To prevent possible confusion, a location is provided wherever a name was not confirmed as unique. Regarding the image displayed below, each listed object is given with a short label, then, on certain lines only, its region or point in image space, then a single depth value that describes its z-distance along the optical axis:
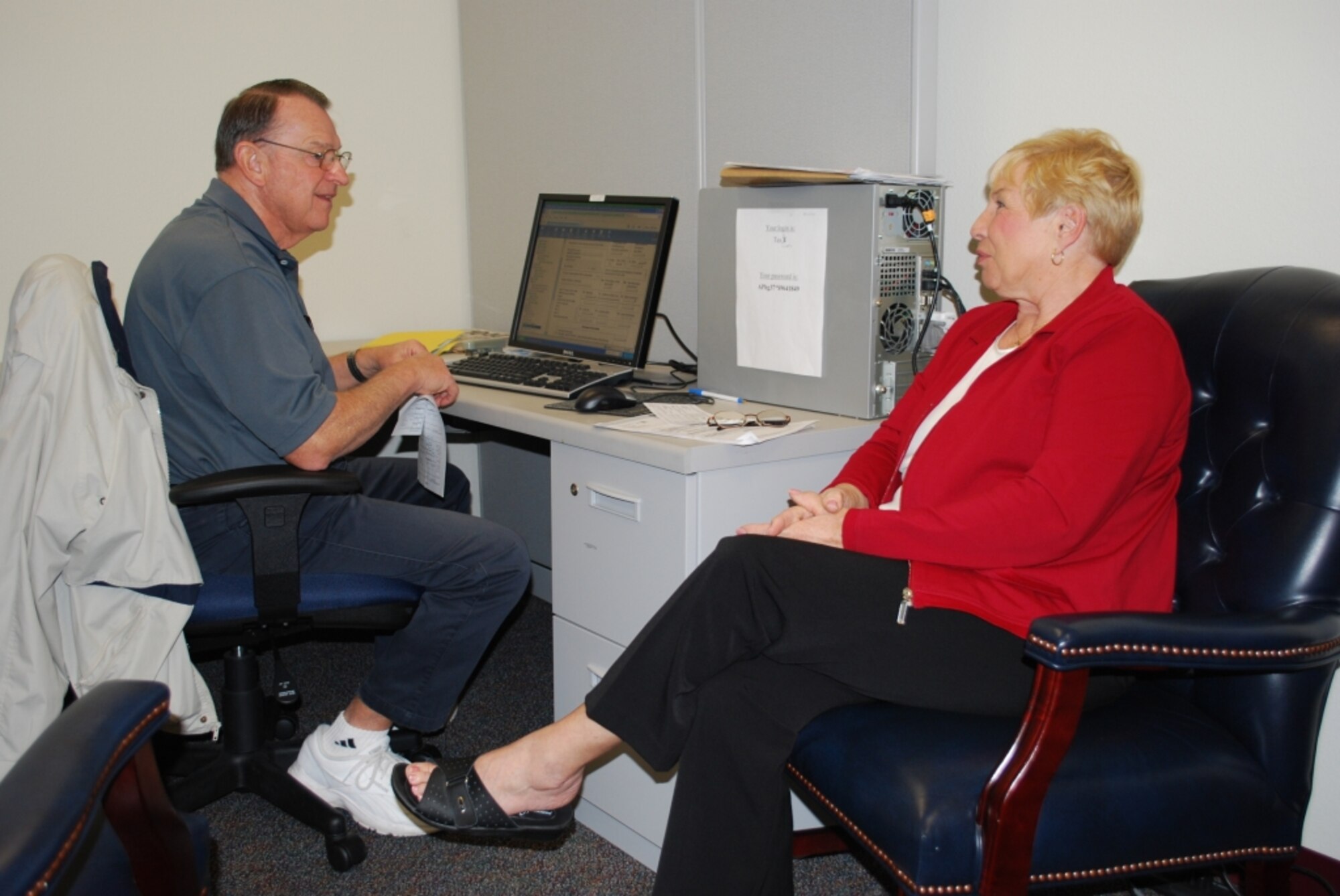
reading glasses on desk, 1.76
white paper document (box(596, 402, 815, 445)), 1.68
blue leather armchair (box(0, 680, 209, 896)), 0.80
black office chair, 1.69
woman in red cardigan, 1.34
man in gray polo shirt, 1.73
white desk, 1.66
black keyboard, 2.12
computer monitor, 2.22
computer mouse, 1.89
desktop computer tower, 1.77
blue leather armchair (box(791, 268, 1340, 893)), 1.16
